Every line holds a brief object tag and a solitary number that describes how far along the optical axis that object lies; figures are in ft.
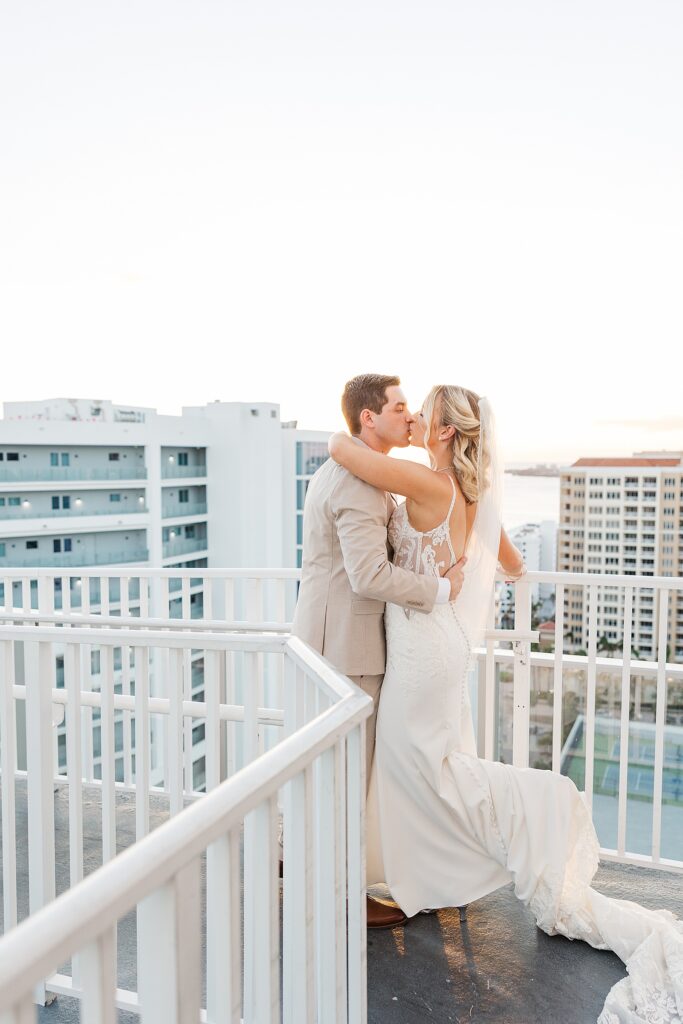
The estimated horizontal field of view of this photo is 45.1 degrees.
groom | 7.70
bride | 7.54
